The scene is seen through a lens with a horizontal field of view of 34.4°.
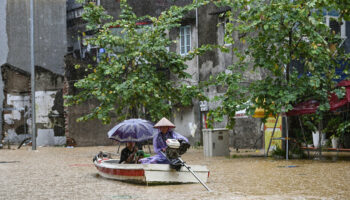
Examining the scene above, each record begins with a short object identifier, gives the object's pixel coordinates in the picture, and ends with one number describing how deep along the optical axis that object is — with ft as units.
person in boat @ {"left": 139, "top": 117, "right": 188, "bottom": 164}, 40.60
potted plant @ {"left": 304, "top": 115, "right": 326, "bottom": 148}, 92.24
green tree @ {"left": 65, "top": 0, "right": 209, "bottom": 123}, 76.23
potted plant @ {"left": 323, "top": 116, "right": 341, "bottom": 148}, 82.94
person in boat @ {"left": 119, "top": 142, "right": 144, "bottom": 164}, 45.14
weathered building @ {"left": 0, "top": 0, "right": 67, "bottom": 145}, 134.51
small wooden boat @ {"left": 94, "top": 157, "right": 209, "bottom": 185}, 39.09
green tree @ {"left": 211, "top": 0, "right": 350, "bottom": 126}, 59.98
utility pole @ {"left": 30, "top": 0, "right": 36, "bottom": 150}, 104.88
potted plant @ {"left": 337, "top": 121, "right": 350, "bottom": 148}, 85.28
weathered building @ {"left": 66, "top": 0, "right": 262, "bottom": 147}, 102.80
